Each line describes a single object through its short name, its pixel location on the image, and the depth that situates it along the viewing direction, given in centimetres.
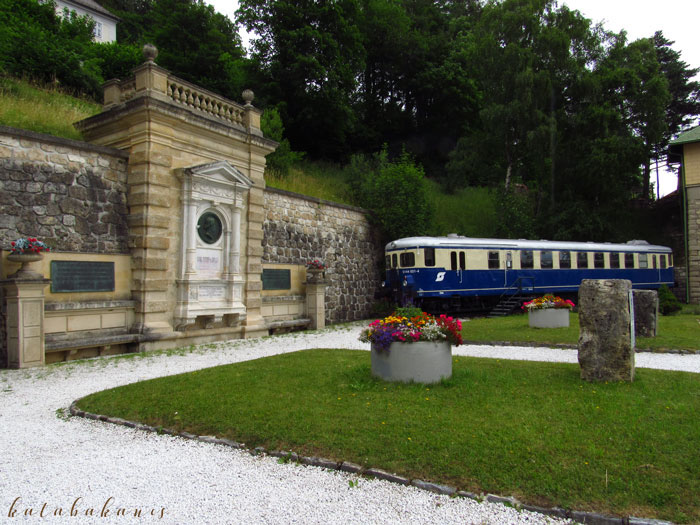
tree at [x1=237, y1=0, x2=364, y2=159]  2489
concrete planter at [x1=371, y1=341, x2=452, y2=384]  627
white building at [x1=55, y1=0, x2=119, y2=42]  3634
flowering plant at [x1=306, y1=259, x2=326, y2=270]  1503
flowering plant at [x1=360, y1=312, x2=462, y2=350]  628
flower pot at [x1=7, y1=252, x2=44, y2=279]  820
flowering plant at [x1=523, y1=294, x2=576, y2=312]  1292
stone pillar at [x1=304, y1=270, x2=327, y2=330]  1498
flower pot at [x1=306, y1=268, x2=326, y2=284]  1503
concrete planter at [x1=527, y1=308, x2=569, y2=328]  1298
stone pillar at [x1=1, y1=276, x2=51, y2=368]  812
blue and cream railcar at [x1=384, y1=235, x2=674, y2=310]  1688
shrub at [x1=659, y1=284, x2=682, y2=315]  1802
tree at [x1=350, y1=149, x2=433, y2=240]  1880
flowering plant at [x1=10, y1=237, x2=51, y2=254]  824
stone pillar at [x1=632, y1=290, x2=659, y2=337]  1101
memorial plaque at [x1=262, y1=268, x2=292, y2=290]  1395
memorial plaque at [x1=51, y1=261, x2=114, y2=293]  914
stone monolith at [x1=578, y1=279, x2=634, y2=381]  635
